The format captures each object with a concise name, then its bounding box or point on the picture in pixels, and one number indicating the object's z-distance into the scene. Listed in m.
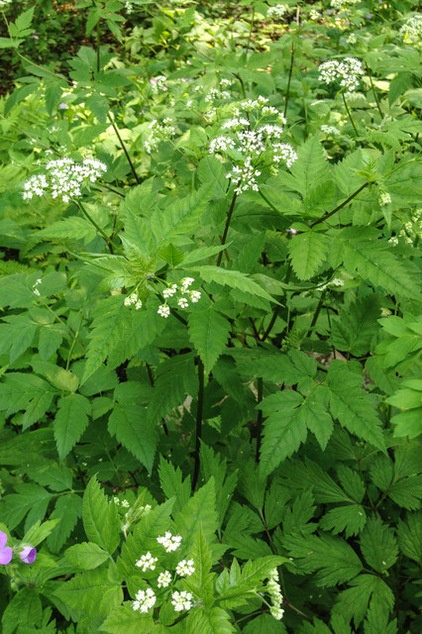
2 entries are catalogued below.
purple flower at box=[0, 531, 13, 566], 0.53
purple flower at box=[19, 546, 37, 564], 0.54
